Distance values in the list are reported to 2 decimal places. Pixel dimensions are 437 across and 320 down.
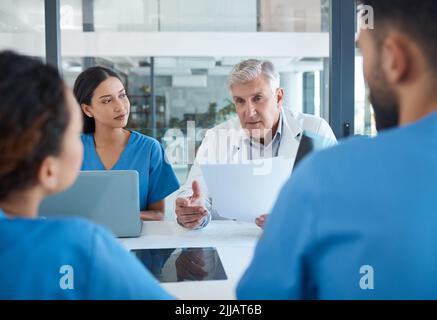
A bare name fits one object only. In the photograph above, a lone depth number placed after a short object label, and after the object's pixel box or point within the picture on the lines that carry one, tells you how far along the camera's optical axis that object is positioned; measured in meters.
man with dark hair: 0.57
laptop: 1.33
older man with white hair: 1.93
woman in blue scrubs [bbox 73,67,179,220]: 1.95
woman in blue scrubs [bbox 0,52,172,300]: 0.60
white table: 0.96
